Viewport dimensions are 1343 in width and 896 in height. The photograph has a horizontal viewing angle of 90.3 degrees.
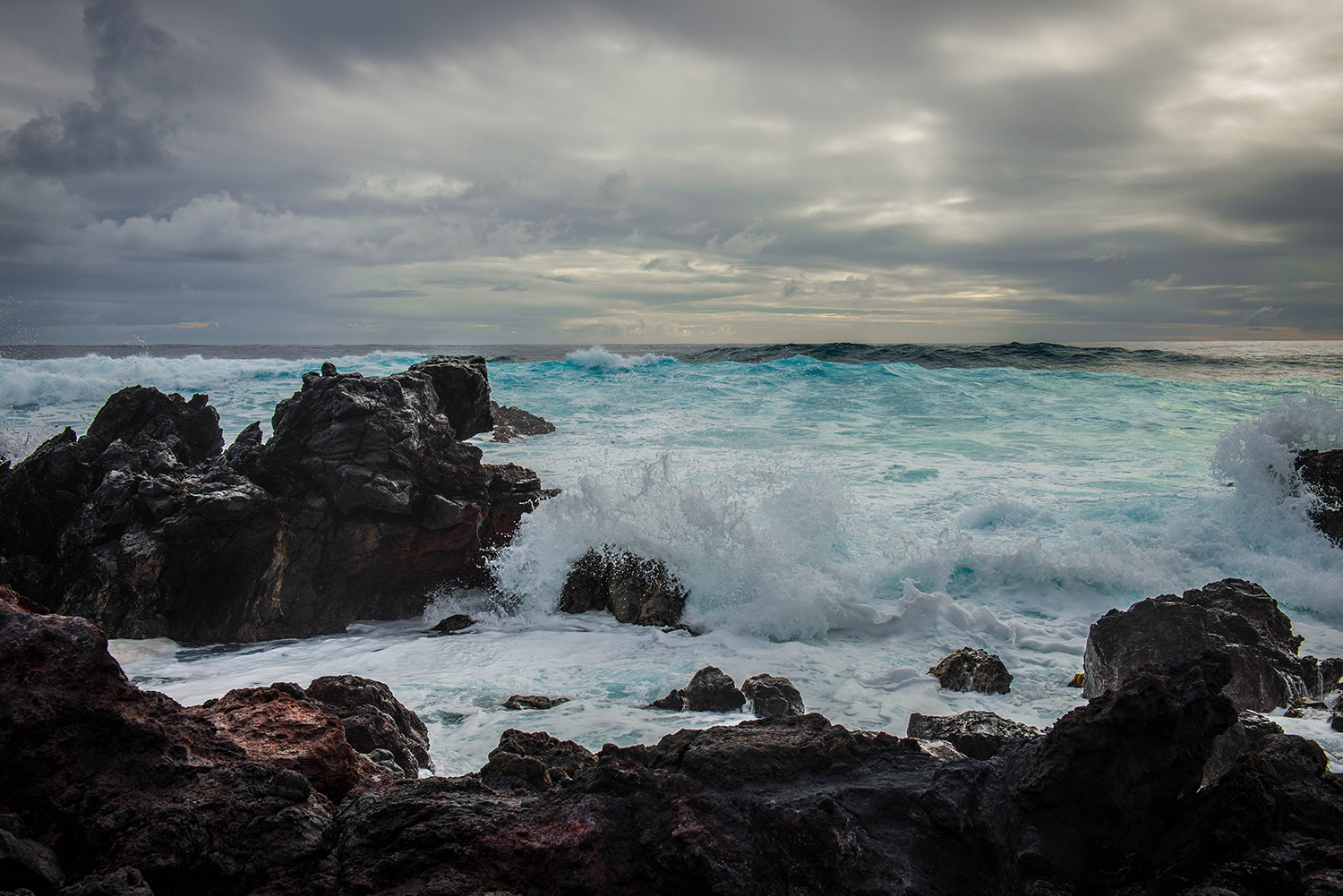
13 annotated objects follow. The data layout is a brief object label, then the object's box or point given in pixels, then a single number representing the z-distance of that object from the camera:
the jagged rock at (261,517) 6.18
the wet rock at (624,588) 6.86
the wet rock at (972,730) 3.39
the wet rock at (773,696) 4.61
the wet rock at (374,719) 3.29
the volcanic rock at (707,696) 4.69
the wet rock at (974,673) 5.26
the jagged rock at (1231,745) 3.21
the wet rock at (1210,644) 4.55
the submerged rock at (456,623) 6.70
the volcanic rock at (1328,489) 7.73
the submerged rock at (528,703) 4.80
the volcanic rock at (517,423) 17.75
